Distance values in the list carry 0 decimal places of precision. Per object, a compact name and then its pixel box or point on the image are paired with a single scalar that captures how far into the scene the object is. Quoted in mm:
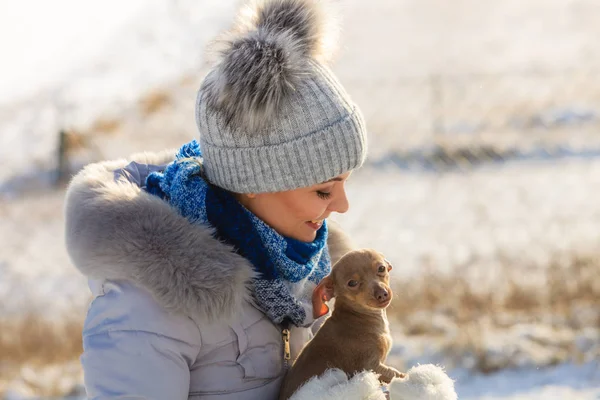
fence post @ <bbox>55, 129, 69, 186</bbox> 11703
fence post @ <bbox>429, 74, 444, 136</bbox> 12609
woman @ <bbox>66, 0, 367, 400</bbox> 1754
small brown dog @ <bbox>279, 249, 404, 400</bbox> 1858
